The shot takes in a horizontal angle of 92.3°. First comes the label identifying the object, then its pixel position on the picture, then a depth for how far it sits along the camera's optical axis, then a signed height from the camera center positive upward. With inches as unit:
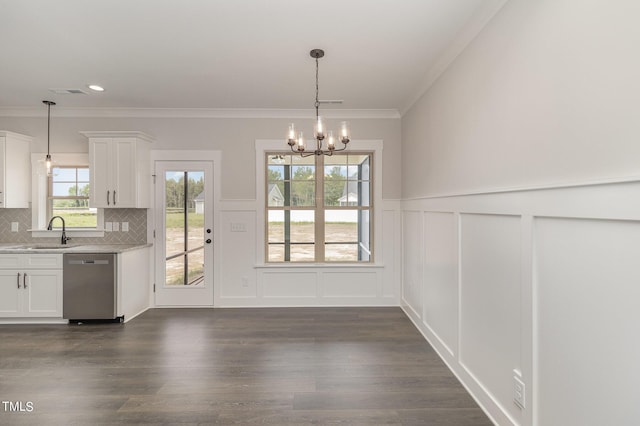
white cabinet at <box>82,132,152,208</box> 155.0 +22.0
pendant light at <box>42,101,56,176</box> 155.2 +47.3
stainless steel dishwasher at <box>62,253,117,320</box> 143.4 -33.6
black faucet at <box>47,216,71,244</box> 161.6 -9.7
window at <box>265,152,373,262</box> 174.7 +4.5
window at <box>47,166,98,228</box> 168.7 +7.7
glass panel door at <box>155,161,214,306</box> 169.9 -11.4
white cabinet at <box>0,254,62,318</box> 143.4 -34.2
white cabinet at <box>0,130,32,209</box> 153.1 +21.6
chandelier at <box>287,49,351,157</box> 96.0 +25.1
